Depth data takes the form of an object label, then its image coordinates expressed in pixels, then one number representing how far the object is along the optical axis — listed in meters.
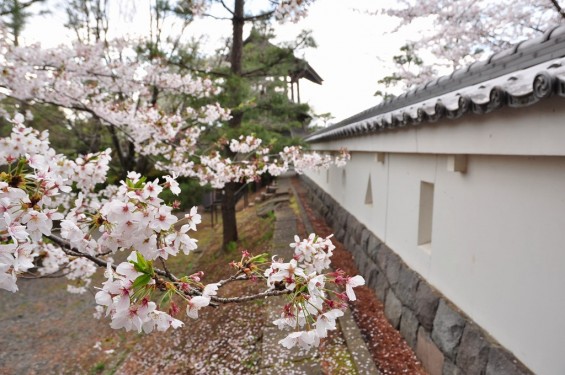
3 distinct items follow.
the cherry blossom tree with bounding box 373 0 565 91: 7.73
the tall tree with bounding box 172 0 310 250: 7.41
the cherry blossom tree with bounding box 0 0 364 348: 1.33
